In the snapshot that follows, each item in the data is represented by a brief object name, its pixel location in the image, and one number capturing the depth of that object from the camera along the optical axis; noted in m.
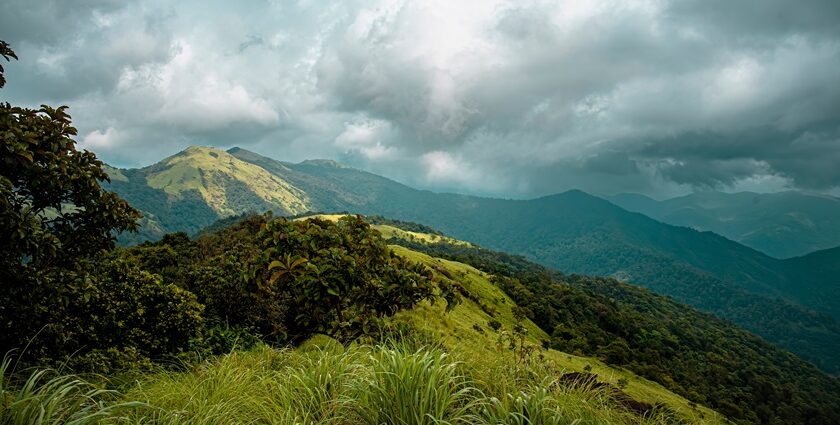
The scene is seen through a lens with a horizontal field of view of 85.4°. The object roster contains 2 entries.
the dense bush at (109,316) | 9.40
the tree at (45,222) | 7.48
